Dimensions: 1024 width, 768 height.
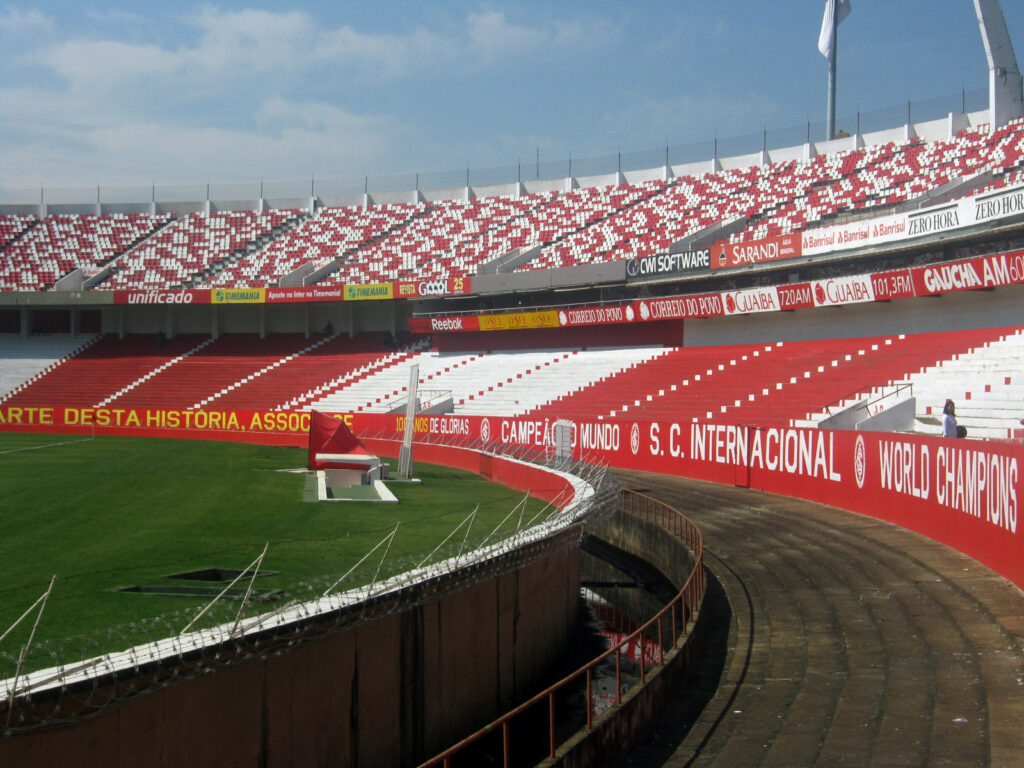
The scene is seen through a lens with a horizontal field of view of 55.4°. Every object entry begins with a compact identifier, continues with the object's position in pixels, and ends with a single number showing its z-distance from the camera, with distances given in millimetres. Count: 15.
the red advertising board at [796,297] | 35969
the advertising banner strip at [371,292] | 51844
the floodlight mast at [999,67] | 43656
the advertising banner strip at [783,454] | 15250
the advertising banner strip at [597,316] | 43438
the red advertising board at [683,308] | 39625
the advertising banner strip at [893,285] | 32031
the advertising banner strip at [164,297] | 55219
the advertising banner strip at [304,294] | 53188
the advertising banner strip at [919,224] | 28930
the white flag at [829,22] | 58188
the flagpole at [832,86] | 55844
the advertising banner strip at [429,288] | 49125
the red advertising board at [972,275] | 28312
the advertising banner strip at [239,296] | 54594
